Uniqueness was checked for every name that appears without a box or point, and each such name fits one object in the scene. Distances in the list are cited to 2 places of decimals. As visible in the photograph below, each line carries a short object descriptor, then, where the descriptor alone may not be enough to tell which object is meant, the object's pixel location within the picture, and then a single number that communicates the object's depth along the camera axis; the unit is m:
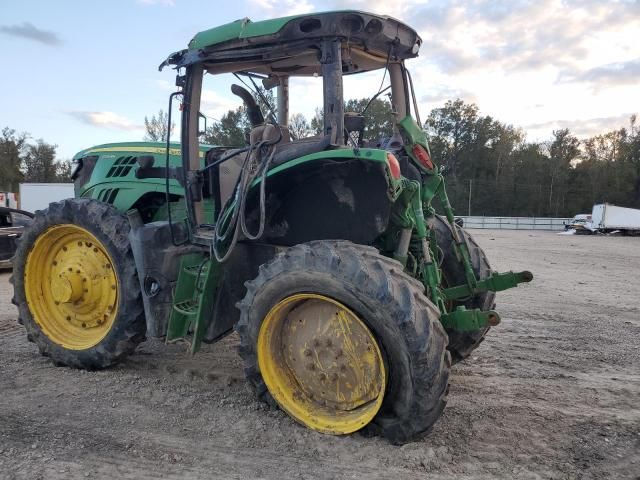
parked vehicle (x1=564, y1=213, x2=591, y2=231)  33.64
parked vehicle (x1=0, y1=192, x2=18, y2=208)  24.77
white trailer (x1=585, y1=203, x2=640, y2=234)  31.47
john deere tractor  3.23
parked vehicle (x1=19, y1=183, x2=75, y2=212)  27.09
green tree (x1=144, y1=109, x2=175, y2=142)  34.10
